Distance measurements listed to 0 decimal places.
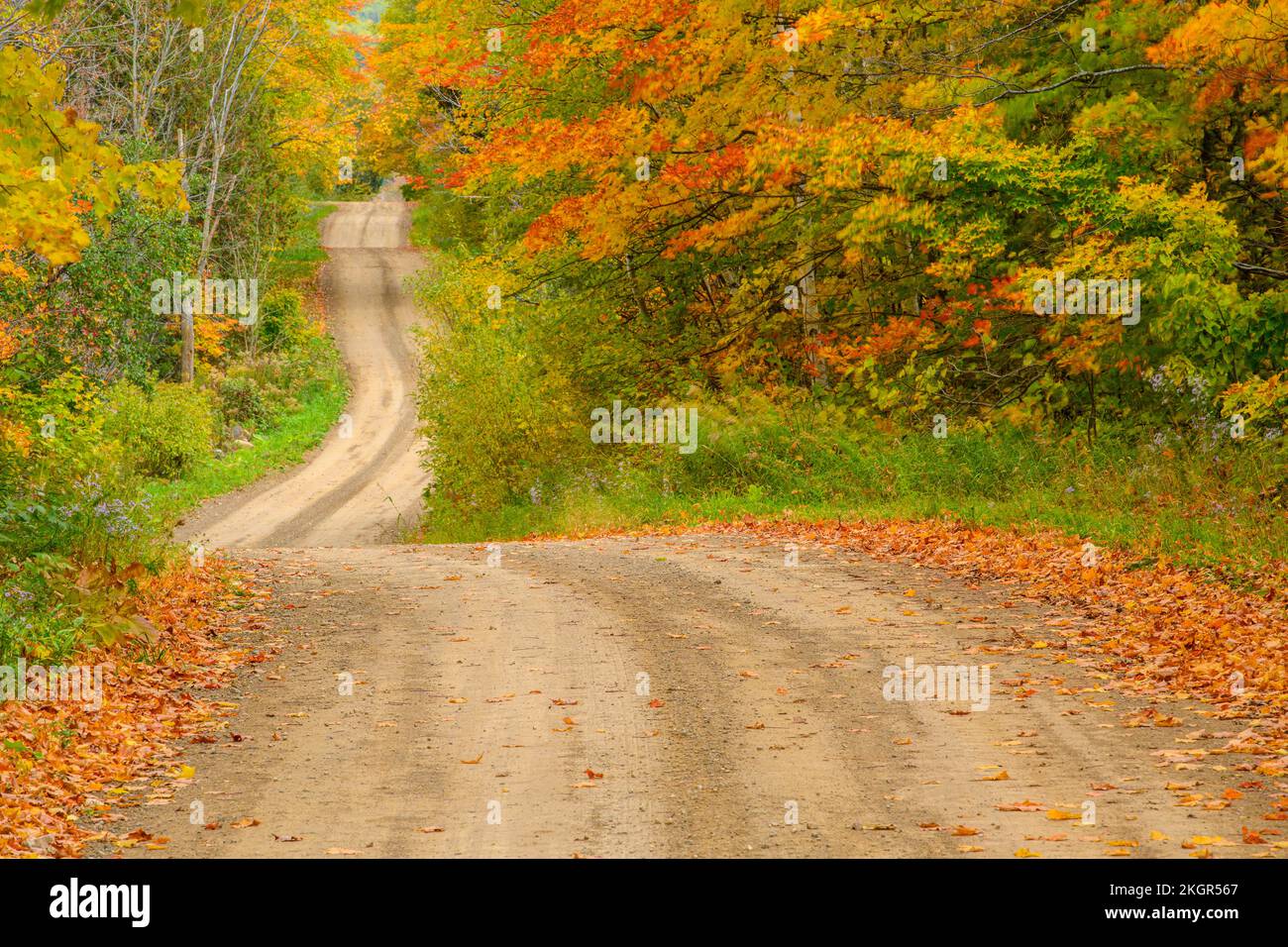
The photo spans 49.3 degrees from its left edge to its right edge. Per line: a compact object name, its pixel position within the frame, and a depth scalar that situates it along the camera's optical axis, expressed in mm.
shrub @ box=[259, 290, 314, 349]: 43281
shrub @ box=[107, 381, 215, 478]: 31609
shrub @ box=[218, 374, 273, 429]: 37750
